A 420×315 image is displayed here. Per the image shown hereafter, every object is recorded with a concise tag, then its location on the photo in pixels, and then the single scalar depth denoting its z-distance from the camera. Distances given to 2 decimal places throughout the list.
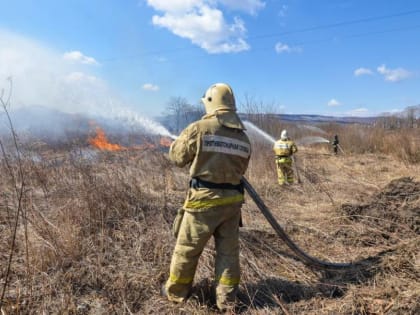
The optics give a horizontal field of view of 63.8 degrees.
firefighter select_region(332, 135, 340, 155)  18.34
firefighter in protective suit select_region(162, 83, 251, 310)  2.78
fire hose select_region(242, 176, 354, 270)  3.32
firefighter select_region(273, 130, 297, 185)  9.06
